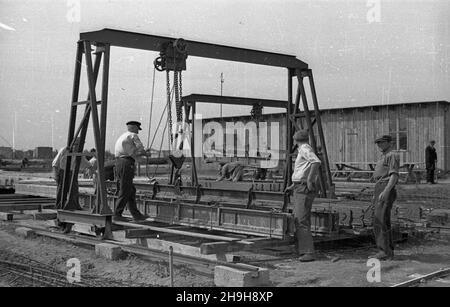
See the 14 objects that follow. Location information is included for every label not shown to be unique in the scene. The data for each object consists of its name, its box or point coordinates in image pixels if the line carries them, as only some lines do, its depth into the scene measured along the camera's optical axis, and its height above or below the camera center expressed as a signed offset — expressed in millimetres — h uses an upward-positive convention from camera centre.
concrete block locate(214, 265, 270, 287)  5258 -1219
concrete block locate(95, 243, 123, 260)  6902 -1224
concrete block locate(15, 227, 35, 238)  8961 -1238
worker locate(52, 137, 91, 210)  8766 -122
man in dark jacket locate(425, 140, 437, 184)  19984 +174
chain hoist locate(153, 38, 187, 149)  8992 +1866
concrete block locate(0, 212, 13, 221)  11145 -1178
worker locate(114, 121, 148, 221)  8625 +38
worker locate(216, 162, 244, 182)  16594 -229
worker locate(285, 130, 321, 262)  6812 -465
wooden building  25125 +1872
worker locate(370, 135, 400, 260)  6723 -438
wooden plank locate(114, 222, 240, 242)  7035 -1008
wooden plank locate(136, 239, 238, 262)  6629 -1214
